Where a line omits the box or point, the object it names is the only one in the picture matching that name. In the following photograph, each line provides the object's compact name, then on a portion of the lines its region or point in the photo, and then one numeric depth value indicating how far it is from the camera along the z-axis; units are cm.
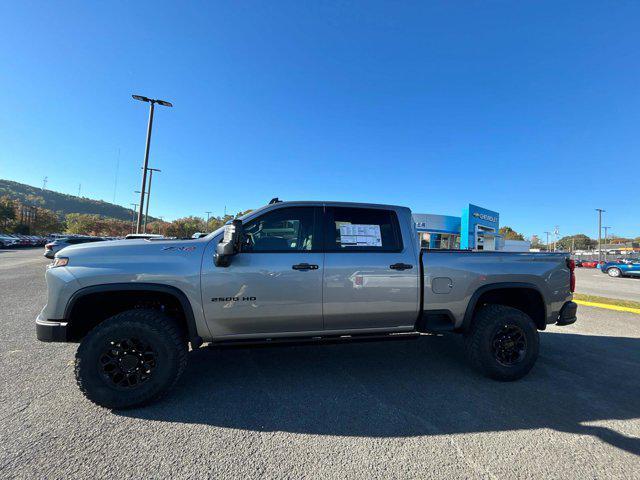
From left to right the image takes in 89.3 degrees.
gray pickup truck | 295
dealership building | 2850
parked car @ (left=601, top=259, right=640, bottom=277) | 2188
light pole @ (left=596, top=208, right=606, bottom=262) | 6002
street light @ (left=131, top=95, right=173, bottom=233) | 1825
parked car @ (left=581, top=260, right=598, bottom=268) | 4118
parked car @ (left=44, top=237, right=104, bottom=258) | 1725
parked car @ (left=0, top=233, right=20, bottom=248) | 3792
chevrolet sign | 2920
